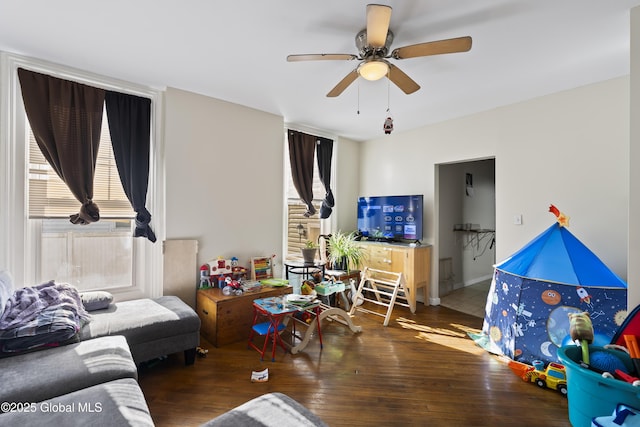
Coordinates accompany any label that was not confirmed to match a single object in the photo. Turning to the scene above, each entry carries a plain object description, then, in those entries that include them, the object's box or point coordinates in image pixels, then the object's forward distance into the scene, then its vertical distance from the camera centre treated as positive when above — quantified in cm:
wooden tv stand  380 -63
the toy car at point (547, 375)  206 -118
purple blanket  176 -62
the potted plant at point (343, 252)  403 -51
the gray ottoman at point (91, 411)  116 -84
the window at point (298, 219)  414 -5
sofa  124 -83
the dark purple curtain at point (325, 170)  444 +72
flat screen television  408 +0
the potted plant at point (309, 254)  362 -48
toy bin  154 -97
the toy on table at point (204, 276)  310 -67
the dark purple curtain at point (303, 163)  409 +77
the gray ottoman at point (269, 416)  119 -87
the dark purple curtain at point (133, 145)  274 +68
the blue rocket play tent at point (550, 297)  213 -62
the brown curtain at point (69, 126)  236 +76
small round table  358 -68
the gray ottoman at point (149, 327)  207 -84
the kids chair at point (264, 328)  251 -107
